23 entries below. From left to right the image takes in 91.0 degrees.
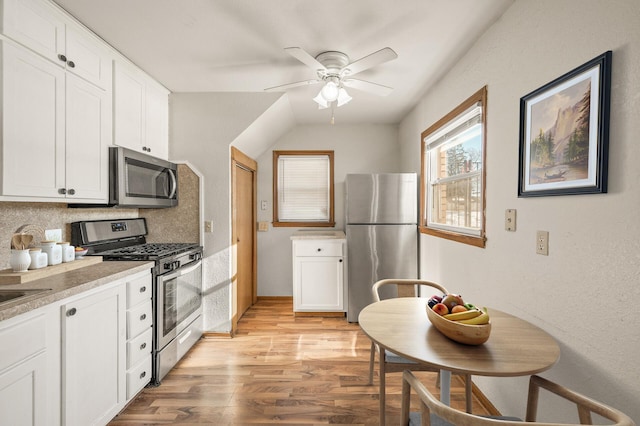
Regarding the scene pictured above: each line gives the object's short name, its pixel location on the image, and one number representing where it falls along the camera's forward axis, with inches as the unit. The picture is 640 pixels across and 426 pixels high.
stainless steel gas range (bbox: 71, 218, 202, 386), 90.0
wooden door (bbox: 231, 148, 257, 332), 131.3
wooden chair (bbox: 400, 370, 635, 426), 33.1
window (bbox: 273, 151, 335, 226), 169.6
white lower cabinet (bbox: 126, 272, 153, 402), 78.3
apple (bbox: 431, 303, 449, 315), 52.9
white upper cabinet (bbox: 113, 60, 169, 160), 93.4
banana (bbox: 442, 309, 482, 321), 50.1
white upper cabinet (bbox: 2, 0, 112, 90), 63.6
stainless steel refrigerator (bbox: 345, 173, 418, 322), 137.4
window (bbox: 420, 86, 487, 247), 86.4
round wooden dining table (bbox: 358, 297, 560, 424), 42.9
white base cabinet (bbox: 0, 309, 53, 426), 47.3
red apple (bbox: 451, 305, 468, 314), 51.8
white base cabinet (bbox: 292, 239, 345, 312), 142.2
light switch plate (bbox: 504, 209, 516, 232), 68.7
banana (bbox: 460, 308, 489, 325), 48.6
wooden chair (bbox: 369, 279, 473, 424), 64.7
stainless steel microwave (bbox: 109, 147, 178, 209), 91.2
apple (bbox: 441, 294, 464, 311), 54.2
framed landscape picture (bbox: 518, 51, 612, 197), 46.4
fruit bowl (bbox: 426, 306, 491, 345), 47.3
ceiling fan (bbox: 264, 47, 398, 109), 77.8
